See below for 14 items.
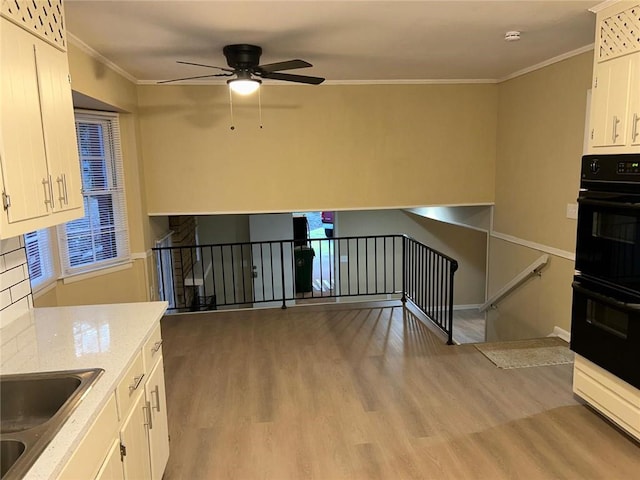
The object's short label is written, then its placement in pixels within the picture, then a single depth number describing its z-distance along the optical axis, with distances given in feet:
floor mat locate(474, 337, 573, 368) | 12.73
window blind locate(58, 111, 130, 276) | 13.93
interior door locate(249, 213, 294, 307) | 28.53
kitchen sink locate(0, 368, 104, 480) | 5.72
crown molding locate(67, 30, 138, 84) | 10.82
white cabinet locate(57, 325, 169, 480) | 5.04
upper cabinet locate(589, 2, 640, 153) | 8.44
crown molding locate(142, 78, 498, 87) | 16.40
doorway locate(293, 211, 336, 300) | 33.63
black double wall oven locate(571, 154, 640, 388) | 8.40
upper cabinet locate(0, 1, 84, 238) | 6.06
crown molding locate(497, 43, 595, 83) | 12.96
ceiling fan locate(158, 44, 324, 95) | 11.53
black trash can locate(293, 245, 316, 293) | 32.58
